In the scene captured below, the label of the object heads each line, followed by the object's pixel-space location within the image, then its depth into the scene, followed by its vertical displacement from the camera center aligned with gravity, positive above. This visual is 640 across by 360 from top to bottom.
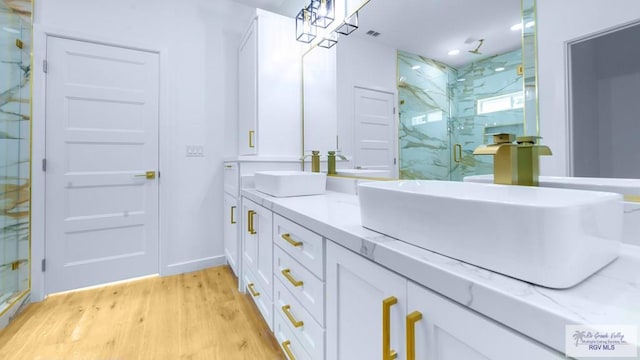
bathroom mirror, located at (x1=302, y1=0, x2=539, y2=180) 0.90 +0.41
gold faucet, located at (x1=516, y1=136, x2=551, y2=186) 0.76 +0.07
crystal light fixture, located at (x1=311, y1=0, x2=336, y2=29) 1.90 +1.22
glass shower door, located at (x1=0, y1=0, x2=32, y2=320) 1.72 +0.24
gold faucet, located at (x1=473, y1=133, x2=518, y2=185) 0.78 +0.08
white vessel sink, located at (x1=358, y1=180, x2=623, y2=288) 0.40 -0.08
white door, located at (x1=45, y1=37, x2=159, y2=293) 2.01 +0.18
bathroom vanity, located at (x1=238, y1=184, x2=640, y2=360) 0.37 -0.21
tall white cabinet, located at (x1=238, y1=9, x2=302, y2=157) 2.17 +0.80
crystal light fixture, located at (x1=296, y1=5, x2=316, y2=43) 2.12 +1.26
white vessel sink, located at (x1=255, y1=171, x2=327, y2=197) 1.47 +0.01
